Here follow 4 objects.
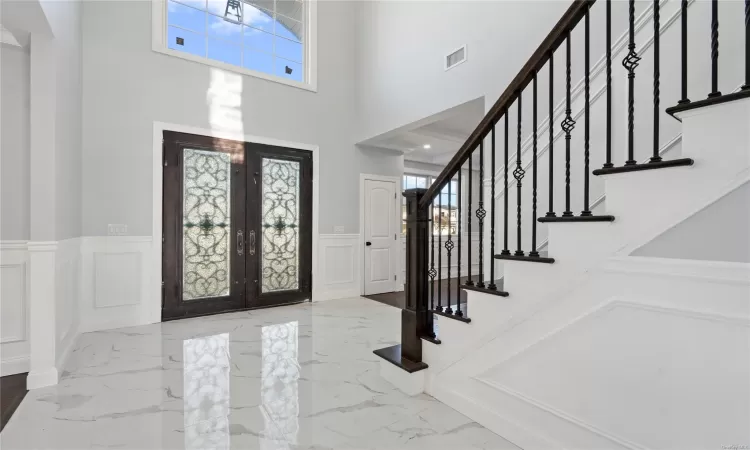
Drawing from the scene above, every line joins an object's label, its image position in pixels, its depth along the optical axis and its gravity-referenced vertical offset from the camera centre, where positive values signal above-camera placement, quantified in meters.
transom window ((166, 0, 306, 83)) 4.29 +2.61
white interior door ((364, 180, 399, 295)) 5.67 -0.24
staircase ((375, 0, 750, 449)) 1.17 -0.37
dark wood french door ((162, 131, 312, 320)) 4.13 -0.03
